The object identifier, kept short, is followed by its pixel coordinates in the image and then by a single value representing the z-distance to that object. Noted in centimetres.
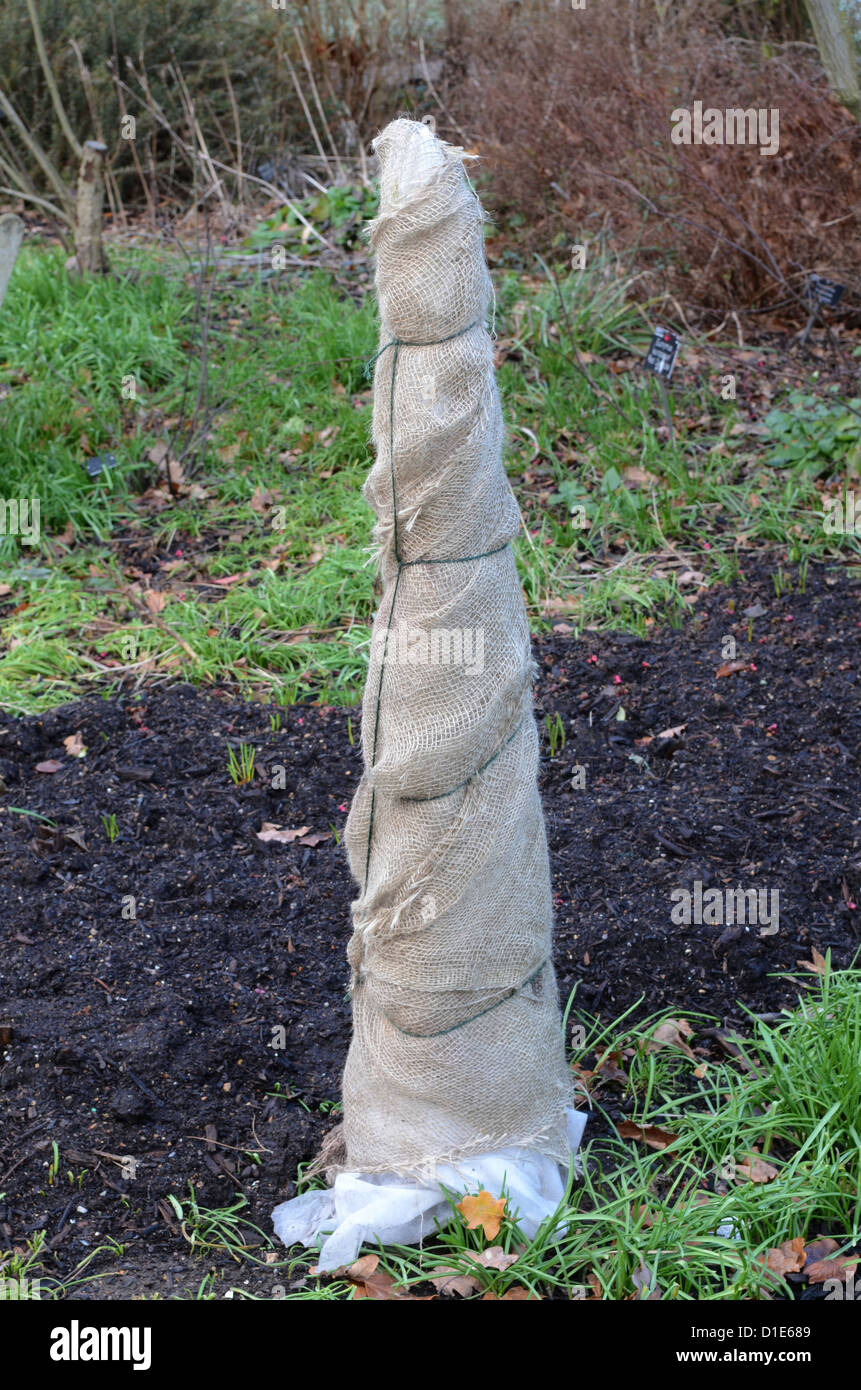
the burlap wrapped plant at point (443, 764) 215
